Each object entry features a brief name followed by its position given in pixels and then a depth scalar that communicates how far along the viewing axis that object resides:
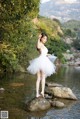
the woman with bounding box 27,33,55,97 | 8.18
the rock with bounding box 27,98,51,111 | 7.69
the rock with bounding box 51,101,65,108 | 8.22
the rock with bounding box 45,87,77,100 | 9.48
